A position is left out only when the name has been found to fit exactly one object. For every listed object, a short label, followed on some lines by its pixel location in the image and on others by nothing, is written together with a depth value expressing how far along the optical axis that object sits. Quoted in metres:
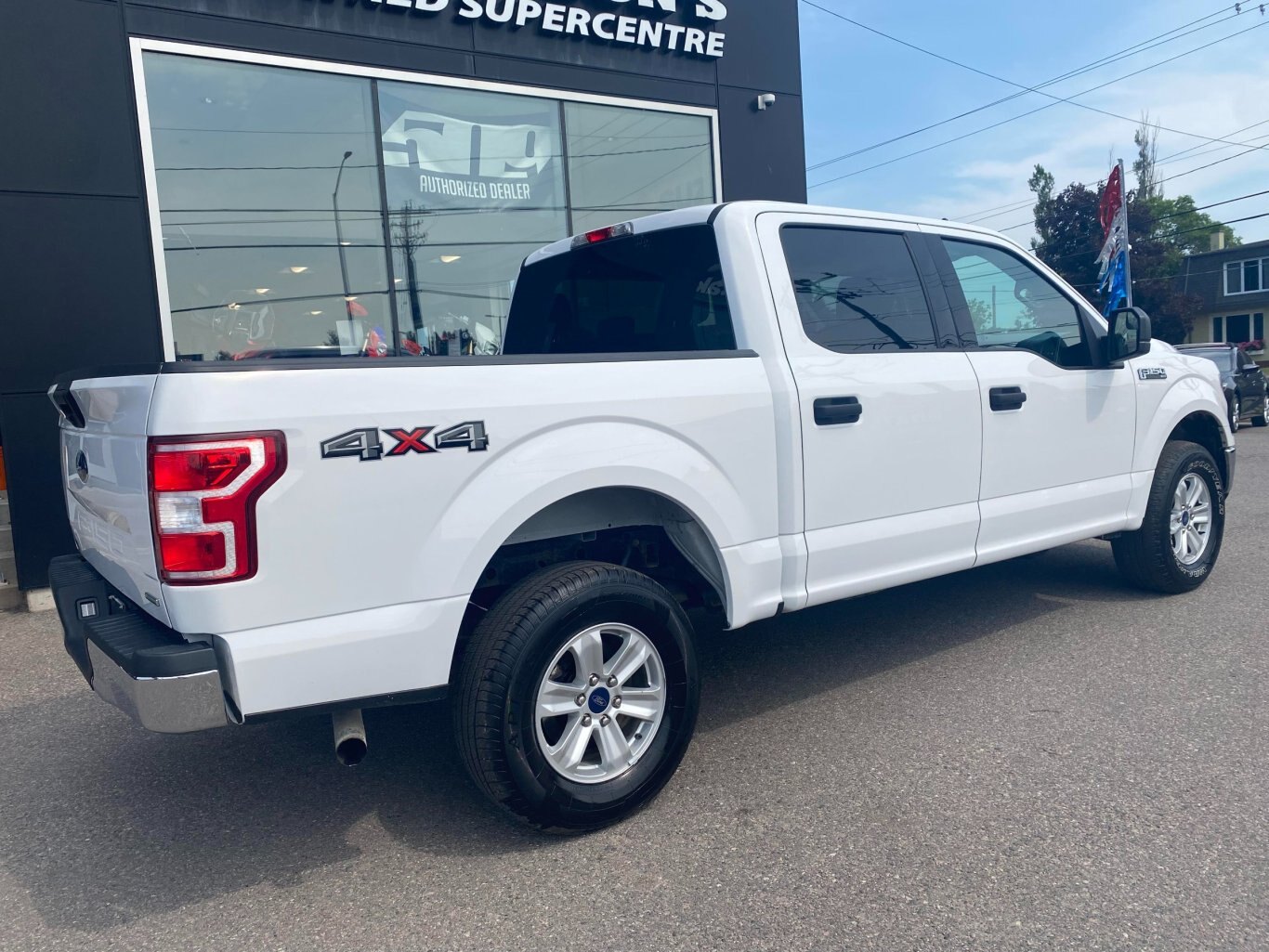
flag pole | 15.20
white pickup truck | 2.51
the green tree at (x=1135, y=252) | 37.78
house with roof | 41.31
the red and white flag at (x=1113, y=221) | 15.27
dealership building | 6.69
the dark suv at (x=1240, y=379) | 16.19
